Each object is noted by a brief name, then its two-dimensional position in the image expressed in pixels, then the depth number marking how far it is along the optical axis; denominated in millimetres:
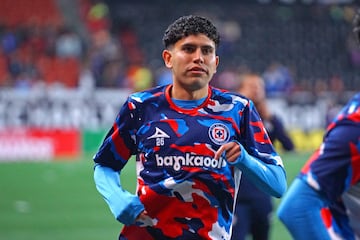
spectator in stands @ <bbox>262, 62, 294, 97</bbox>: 51219
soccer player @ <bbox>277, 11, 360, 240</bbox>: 7984
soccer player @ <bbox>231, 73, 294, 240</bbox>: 15469
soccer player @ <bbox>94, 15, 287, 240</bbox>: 8867
